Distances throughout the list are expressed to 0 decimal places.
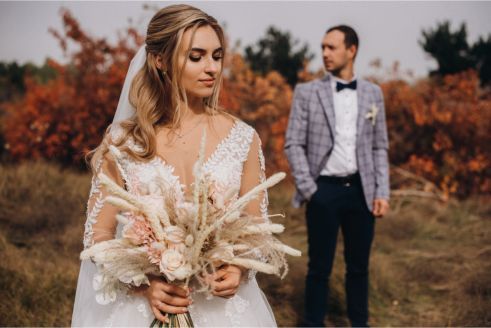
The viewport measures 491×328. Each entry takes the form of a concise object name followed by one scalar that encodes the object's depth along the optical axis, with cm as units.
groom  393
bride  221
